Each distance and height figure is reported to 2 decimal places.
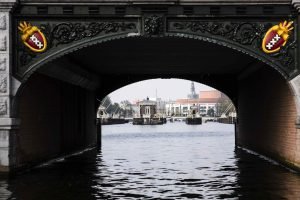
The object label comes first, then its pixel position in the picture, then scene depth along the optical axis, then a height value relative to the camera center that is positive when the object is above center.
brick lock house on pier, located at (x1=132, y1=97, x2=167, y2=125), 180.02 +4.07
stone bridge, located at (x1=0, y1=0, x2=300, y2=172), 20.08 +3.25
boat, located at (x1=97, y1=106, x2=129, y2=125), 176.85 +1.82
